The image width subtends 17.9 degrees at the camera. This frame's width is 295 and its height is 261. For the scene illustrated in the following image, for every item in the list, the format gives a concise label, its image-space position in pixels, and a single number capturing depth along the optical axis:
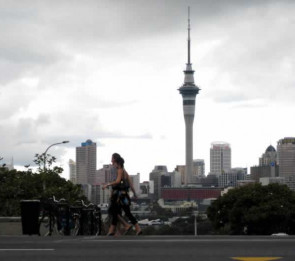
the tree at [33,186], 56.75
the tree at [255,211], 88.62
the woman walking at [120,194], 20.38
